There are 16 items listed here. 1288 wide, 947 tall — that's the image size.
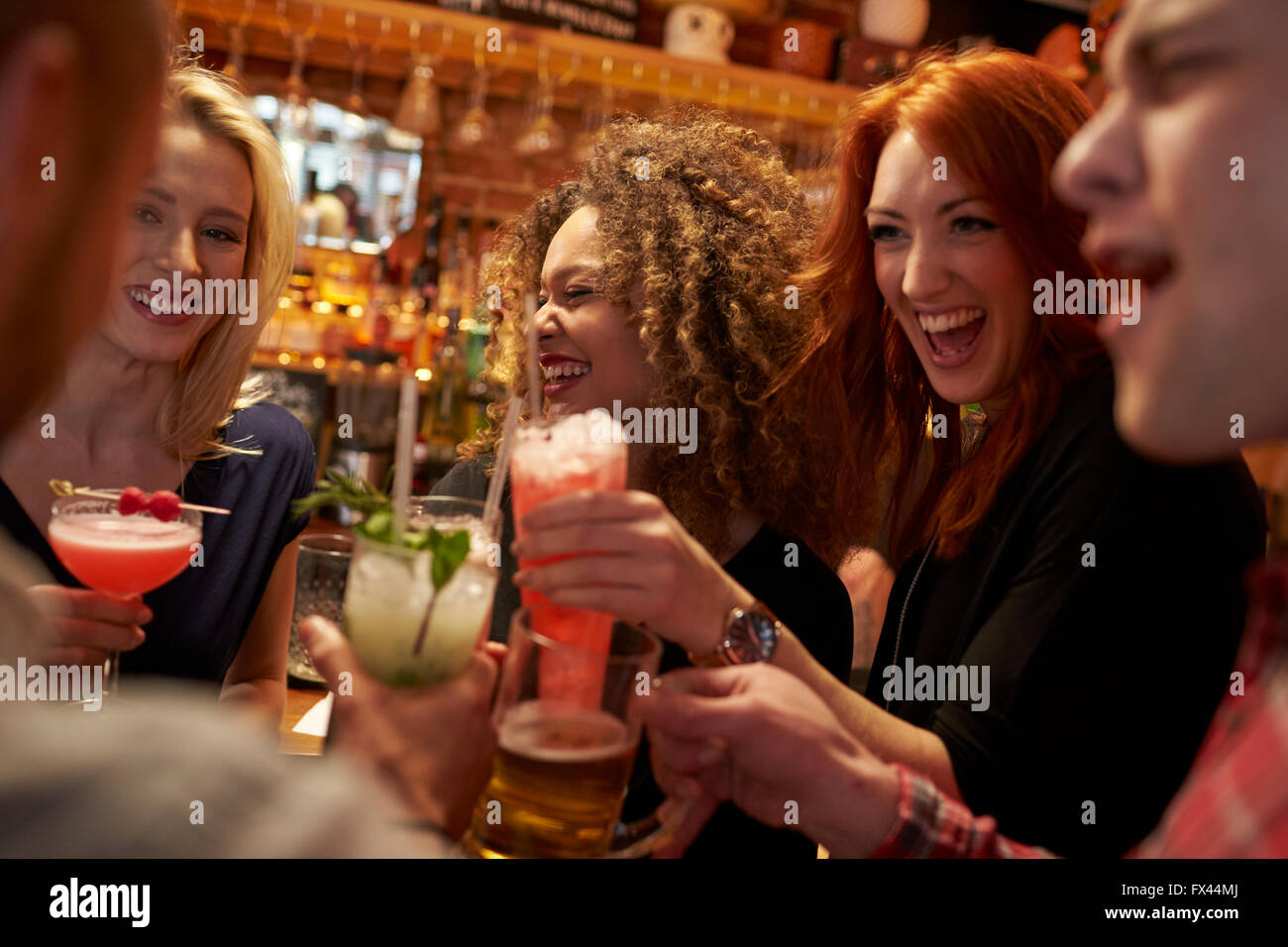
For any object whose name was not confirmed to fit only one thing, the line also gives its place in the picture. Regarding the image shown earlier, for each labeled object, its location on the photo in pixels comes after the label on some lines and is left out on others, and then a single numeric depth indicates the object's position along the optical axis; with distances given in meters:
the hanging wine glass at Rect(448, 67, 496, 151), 3.71
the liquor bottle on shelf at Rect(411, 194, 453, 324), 4.06
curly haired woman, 1.69
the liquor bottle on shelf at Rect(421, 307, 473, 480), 3.78
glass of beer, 0.89
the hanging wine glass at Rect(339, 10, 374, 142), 3.74
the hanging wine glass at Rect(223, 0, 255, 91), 3.49
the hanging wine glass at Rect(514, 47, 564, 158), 3.72
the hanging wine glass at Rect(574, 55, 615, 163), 3.90
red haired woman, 1.18
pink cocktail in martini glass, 1.47
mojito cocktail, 0.94
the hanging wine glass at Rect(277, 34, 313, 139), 3.54
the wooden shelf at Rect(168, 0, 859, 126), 3.61
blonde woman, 1.82
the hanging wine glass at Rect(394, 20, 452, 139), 3.62
